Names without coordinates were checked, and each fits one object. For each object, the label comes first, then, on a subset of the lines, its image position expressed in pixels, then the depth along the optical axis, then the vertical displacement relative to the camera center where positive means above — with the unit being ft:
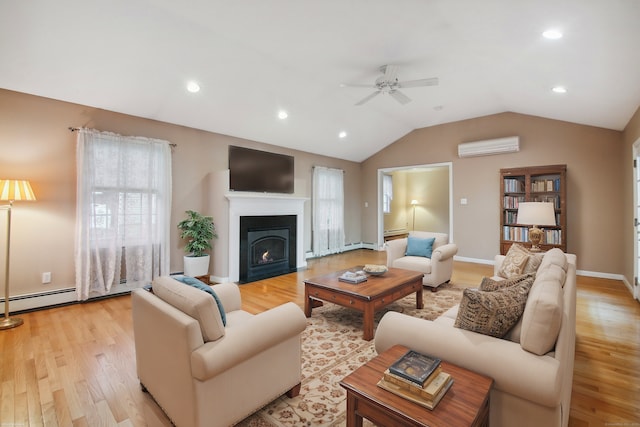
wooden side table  3.49 -2.46
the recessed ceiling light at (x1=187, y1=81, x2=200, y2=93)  12.68 +5.68
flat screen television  16.76 +2.66
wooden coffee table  8.95 -2.62
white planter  14.49 -2.64
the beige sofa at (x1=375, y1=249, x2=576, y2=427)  3.94 -2.19
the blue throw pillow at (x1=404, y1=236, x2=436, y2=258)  14.34 -1.67
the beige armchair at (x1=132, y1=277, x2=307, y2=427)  4.65 -2.53
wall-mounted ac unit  18.22 +4.44
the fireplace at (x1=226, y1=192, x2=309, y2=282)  15.34 +0.09
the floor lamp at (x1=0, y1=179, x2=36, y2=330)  9.72 +0.56
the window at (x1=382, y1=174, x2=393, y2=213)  27.81 +2.19
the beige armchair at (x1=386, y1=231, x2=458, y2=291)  13.35 -2.25
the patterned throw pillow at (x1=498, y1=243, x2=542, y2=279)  9.35 -1.62
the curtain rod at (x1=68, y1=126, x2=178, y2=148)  12.01 +3.55
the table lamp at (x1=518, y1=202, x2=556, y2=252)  12.10 -0.11
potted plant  14.55 -1.37
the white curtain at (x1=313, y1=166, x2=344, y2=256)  22.61 +0.28
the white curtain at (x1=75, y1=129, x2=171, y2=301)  12.25 +0.13
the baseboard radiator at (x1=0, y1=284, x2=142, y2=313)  11.05 -3.48
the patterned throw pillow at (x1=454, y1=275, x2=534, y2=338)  4.89 -1.68
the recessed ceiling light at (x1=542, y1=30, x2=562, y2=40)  8.13 +5.17
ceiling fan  11.55 +5.58
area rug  5.65 -3.95
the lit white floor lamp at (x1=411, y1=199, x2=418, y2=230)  31.07 +0.78
